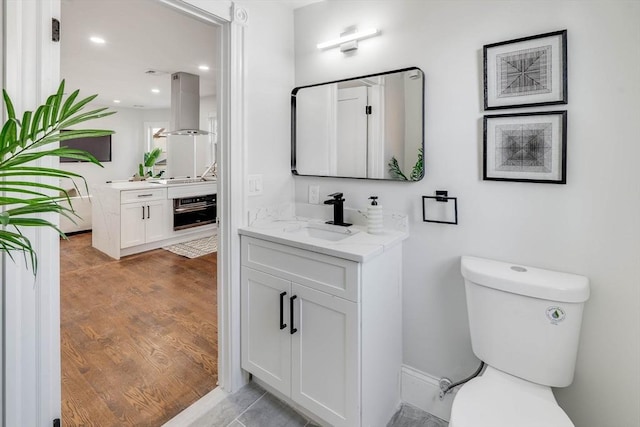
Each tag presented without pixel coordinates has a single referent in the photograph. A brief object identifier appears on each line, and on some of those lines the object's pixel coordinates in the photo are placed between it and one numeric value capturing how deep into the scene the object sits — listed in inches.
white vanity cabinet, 57.5
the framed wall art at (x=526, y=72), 53.3
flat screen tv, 260.8
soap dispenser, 69.2
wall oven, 193.7
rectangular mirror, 68.4
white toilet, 46.9
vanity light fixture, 72.1
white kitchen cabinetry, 170.2
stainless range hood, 181.6
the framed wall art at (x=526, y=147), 54.0
